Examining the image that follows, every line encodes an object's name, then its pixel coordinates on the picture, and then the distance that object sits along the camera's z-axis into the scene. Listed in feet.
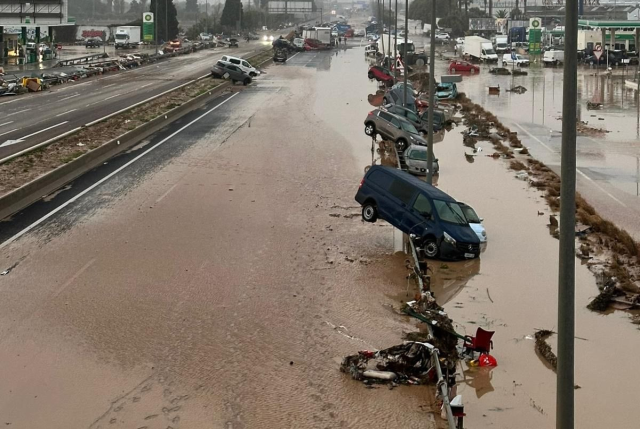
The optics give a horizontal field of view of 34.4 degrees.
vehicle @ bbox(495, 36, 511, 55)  348.18
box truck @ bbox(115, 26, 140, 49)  384.02
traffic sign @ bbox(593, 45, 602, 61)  251.80
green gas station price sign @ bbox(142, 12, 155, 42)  391.45
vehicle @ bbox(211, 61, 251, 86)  218.79
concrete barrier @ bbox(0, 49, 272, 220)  83.41
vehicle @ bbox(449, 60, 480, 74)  267.18
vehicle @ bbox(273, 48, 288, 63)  302.66
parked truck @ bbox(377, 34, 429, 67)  279.08
